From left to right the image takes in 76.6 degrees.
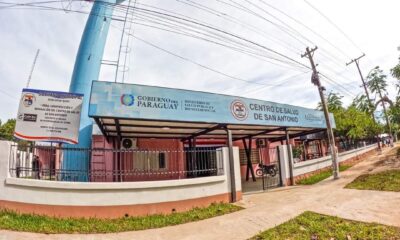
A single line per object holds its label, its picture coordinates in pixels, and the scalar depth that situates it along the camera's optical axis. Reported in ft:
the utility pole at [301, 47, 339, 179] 43.47
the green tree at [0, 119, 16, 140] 120.57
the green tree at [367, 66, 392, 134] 116.26
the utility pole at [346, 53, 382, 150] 106.01
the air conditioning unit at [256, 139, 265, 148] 60.65
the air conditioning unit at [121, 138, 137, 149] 41.86
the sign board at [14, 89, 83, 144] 24.20
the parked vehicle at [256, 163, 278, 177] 51.72
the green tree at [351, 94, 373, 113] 106.32
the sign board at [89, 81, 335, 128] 24.38
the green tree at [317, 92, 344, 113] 102.24
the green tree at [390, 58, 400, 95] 53.92
